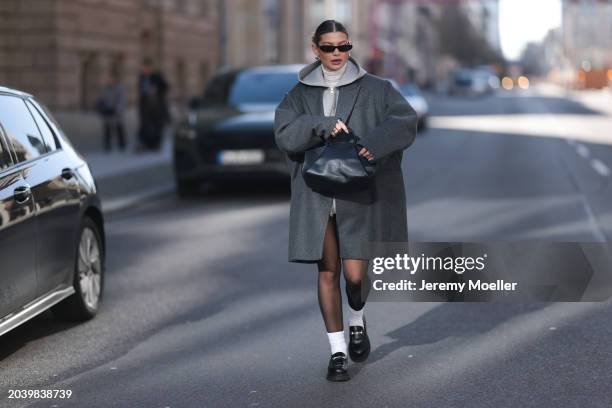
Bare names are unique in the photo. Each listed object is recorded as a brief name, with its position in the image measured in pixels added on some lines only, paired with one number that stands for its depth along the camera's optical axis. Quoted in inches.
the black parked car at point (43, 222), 237.8
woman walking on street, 211.9
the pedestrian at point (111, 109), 957.8
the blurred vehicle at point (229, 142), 593.6
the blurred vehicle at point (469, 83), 3740.2
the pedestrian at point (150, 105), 960.9
